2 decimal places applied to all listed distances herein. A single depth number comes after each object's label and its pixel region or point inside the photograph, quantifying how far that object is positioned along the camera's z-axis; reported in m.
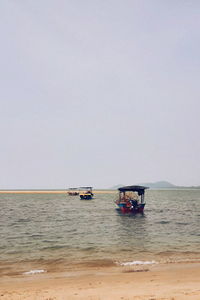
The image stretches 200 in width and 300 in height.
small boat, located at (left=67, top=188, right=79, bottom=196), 150.36
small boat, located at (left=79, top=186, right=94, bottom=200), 105.44
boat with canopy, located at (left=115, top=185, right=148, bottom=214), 48.47
